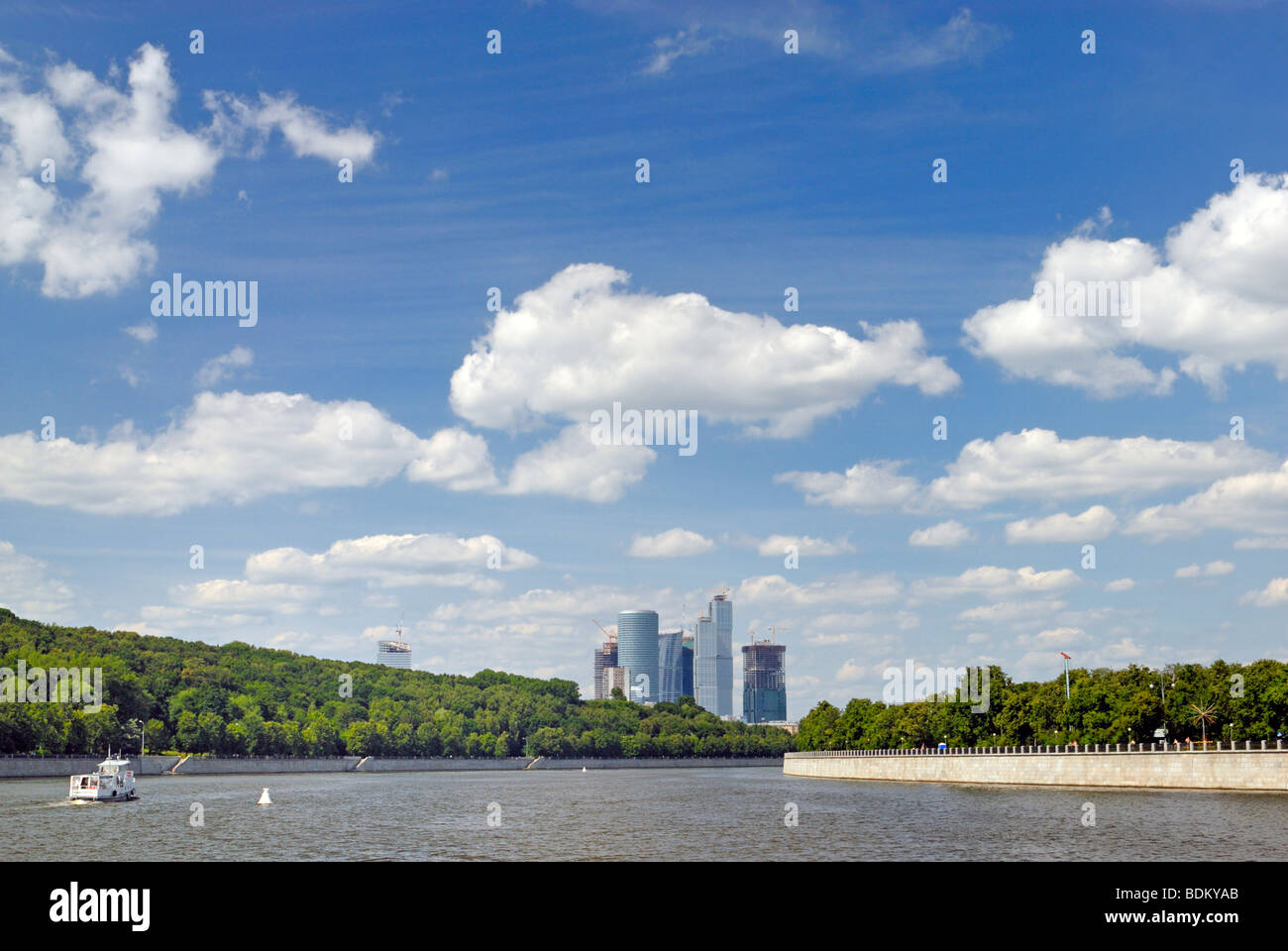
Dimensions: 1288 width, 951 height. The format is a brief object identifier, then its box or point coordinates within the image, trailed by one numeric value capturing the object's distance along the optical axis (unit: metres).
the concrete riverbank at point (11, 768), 196.25
